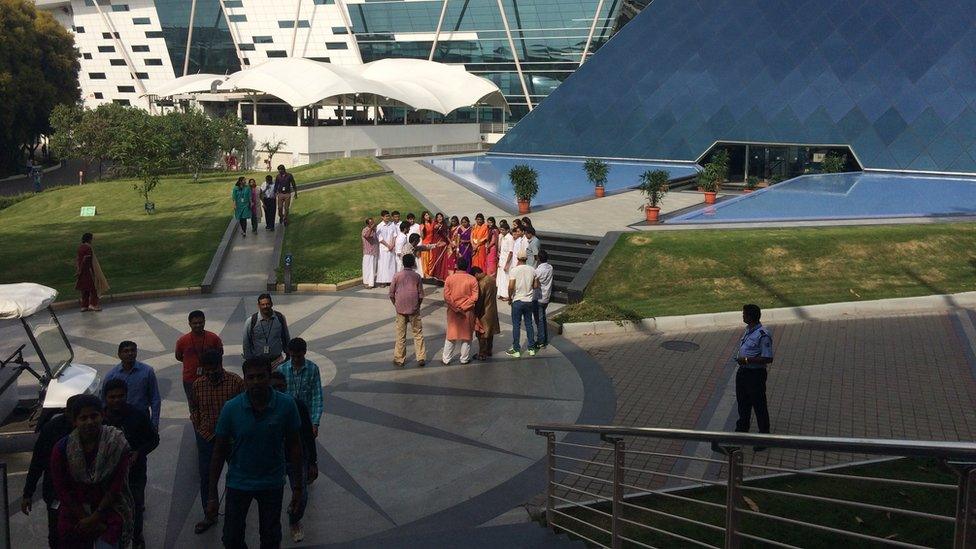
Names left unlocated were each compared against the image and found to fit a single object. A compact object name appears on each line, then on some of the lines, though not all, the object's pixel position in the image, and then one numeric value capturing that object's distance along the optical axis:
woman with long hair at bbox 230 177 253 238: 20.09
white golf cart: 7.77
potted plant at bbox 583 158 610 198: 25.22
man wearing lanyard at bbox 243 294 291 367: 8.11
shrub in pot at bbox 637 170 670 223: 19.36
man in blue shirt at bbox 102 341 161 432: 6.82
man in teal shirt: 4.93
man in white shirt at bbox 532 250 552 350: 11.37
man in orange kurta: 10.77
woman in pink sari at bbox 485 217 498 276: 14.93
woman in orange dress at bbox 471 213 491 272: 14.93
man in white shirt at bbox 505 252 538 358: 11.34
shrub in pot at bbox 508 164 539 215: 20.55
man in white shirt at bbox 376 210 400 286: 16.02
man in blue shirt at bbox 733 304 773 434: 8.09
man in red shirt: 7.63
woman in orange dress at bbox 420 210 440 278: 15.78
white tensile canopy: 42.59
